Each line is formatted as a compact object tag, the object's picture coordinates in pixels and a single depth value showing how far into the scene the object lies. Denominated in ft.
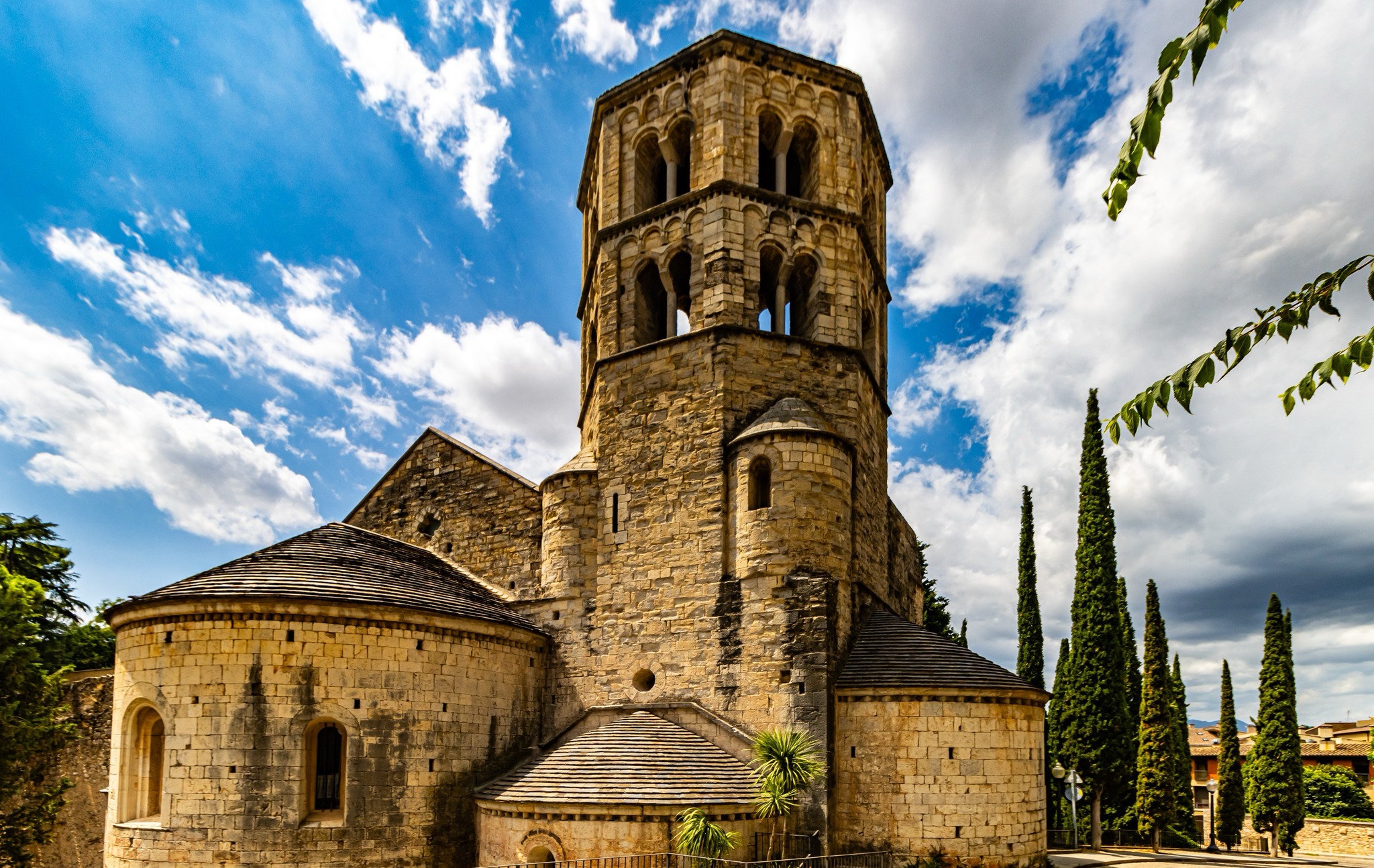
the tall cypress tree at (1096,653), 88.89
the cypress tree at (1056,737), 93.81
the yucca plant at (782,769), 50.31
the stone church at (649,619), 51.62
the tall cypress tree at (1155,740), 94.22
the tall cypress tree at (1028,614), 108.99
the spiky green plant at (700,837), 46.52
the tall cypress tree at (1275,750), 105.50
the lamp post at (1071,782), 77.00
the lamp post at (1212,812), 99.71
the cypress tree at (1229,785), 119.34
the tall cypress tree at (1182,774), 107.45
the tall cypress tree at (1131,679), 98.63
